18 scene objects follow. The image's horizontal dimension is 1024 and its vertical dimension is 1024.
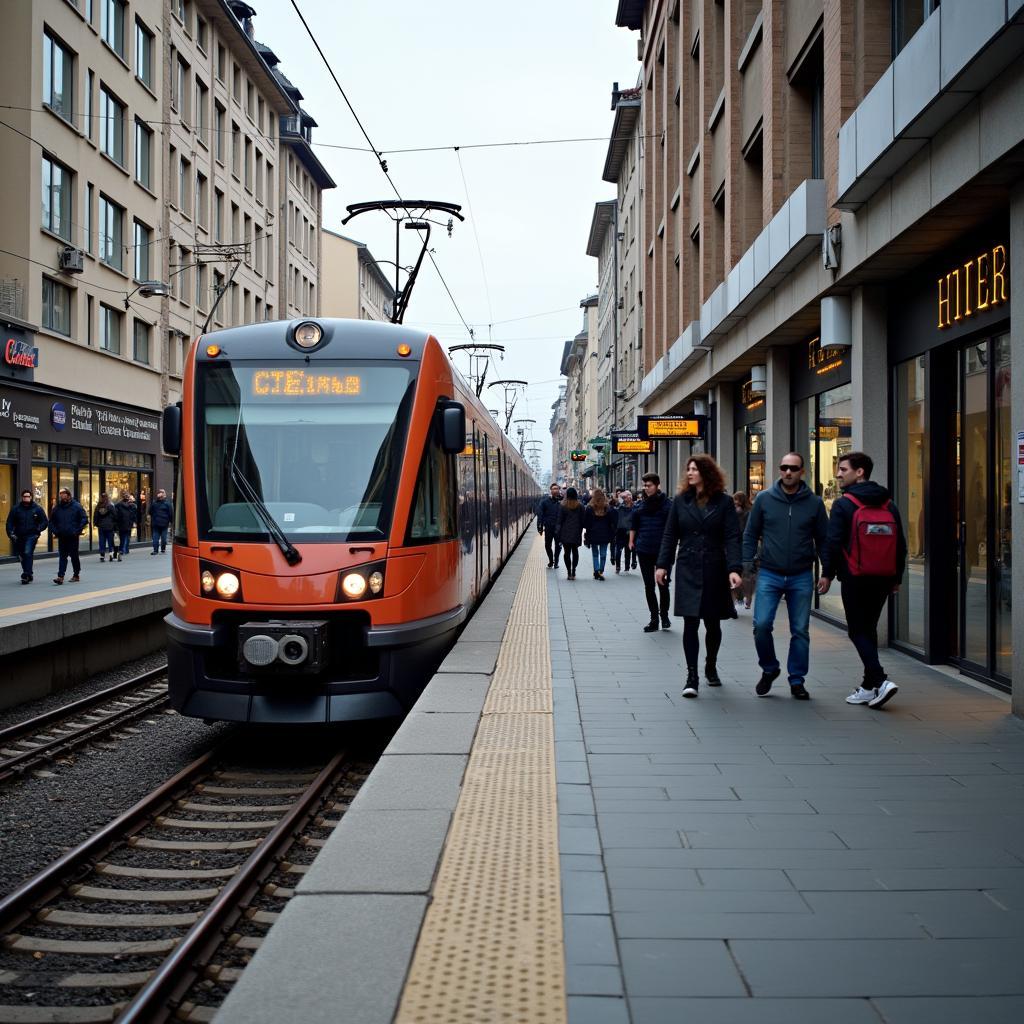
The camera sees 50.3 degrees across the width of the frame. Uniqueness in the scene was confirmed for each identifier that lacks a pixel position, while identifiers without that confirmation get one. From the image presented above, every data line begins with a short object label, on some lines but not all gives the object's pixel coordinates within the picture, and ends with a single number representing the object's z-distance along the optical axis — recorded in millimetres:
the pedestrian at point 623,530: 21078
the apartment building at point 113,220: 24484
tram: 7242
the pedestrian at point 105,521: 25438
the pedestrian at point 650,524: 13203
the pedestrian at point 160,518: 27344
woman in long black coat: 8273
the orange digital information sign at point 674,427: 19578
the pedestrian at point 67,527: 19031
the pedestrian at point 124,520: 26844
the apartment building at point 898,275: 7227
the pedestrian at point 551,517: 22625
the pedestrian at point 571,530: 20578
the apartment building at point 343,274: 66625
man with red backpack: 7629
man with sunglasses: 8078
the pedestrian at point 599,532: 20703
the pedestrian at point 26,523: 19375
